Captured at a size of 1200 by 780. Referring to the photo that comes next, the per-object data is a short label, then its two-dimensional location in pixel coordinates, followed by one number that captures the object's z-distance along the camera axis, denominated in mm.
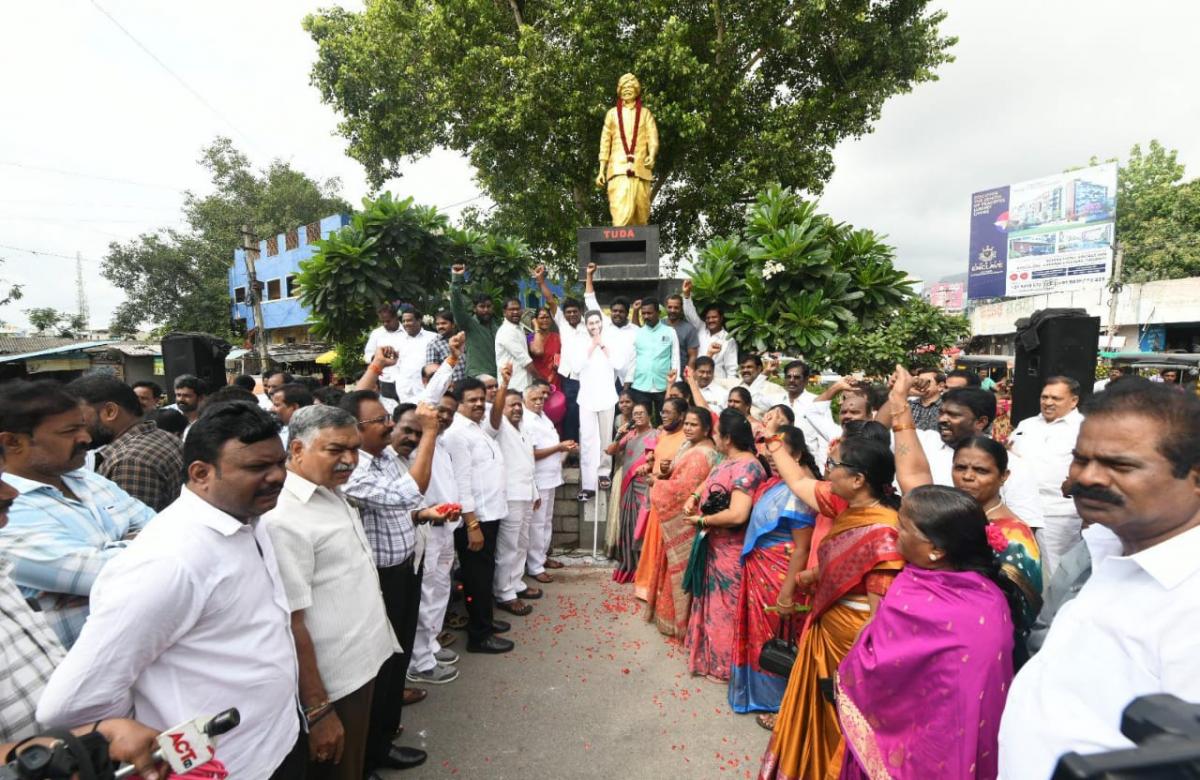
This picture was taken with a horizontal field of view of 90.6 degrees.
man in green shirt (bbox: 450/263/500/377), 6910
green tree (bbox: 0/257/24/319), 20791
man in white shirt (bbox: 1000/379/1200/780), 1014
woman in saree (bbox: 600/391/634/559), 5691
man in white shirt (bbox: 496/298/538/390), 6410
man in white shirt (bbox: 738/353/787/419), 5945
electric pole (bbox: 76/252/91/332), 35344
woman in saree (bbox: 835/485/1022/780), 1790
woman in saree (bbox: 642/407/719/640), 4055
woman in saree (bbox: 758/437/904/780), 2336
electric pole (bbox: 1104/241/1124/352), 20869
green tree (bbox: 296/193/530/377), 7266
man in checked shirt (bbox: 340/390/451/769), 2797
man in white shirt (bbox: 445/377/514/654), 4109
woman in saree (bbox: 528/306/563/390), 6770
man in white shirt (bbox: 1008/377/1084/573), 3732
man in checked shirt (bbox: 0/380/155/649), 1684
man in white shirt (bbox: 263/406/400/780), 2023
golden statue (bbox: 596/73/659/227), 9531
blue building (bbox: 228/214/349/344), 27453
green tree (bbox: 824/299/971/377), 5055
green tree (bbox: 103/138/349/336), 28344
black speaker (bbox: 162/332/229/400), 6297
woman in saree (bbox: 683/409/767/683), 3512
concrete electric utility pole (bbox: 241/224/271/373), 17500
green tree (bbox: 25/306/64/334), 32469
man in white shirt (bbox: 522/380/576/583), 5441
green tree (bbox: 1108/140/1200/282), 23469
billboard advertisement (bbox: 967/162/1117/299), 20234
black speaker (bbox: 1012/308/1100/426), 4754
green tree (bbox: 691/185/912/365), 6094
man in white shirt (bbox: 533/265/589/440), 6488
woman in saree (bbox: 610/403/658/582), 5121
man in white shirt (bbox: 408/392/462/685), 3766
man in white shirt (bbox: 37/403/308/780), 1410
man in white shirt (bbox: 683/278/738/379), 6723
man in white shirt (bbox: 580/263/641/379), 6641
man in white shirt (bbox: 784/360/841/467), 4926
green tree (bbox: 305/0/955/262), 12641
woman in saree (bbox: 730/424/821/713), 3153
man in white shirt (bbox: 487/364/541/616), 4719
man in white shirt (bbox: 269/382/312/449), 4008
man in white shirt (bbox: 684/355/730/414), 5781
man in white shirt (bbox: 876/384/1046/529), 3467
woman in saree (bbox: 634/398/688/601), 4590
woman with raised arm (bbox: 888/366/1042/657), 2494
